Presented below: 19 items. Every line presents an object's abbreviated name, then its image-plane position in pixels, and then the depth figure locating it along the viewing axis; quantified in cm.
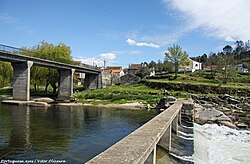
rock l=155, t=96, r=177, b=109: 2761
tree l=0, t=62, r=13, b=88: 4613
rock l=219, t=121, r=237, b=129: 1704
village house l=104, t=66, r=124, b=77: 9682
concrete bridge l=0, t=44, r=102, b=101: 3374
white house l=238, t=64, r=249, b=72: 7946
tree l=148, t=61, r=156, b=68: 9839
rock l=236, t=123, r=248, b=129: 1747
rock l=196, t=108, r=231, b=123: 1897
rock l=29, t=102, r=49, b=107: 3267
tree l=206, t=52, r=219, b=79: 6338
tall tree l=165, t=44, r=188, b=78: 5952
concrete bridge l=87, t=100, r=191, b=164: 368
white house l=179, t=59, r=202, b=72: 7664
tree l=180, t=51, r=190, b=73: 5948
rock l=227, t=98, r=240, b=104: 3455
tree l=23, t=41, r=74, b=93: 4476
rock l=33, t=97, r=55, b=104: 3593
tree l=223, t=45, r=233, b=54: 12046
